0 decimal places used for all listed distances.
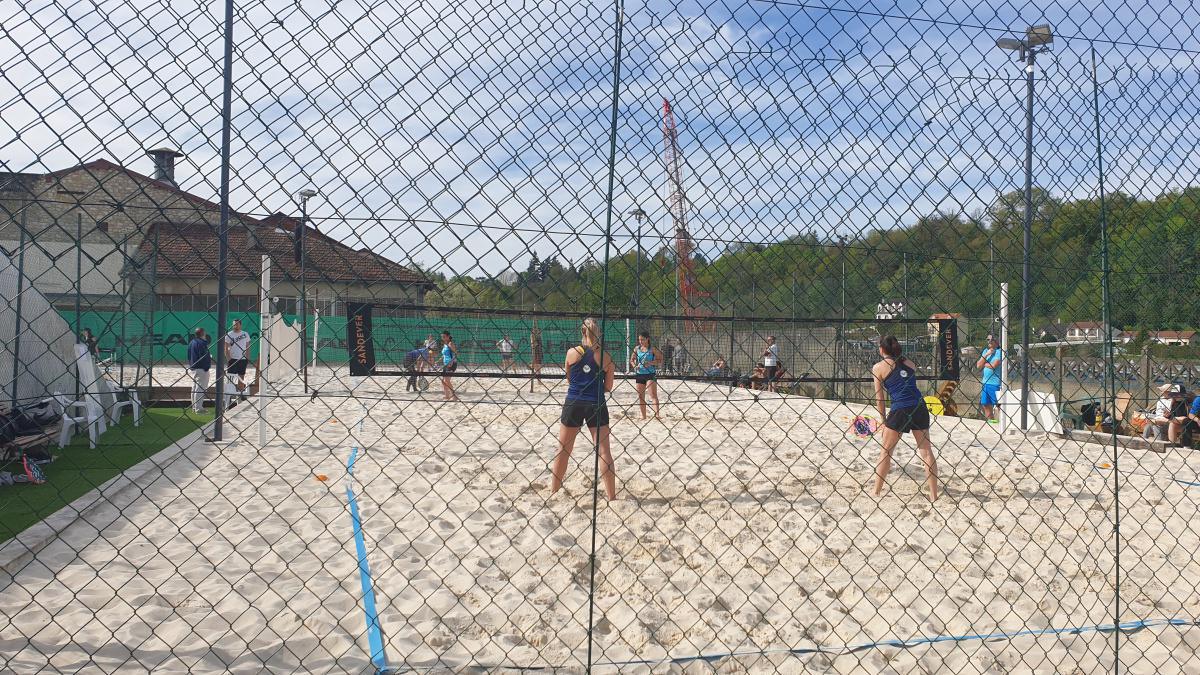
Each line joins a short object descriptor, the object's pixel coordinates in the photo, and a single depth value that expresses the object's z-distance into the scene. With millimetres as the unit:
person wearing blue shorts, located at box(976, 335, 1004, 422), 11450
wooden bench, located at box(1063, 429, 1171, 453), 9297
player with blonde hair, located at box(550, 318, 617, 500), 5806
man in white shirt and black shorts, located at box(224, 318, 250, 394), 11912
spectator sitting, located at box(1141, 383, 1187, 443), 9172
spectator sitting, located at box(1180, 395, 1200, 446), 9773
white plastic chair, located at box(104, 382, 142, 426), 10747
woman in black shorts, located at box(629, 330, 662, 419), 6664
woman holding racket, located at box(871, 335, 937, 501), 6280
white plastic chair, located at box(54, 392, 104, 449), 8838
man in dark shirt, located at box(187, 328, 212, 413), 11145
